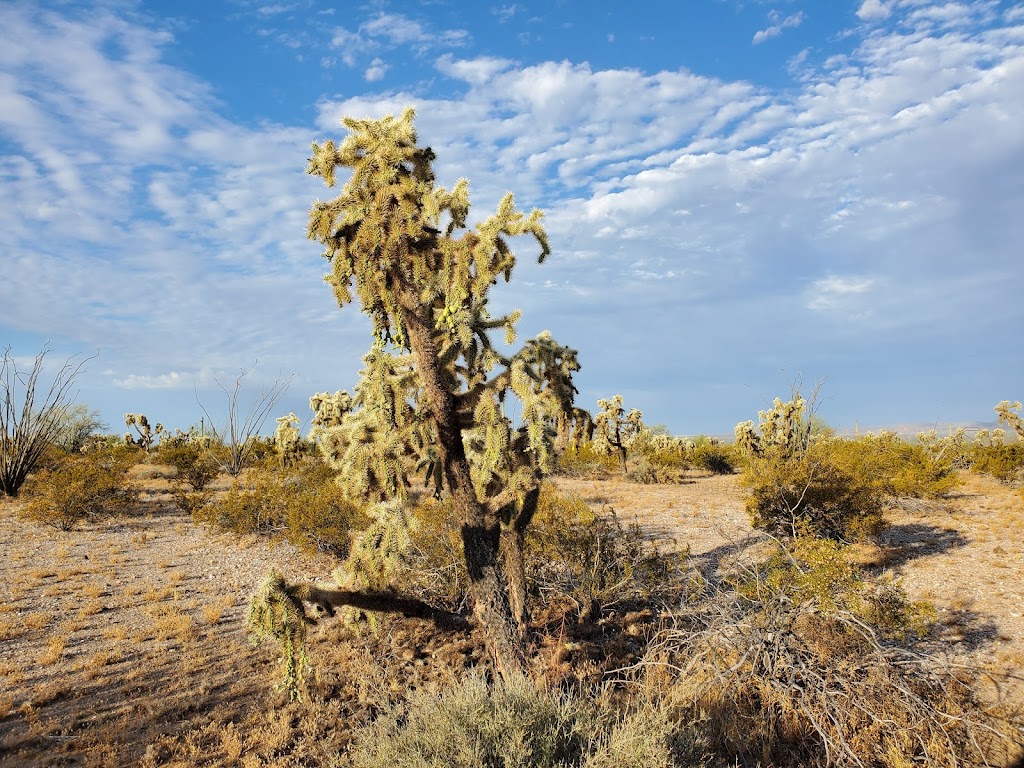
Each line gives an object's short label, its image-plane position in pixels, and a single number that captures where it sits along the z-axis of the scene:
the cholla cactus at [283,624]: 3.98
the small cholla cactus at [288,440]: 21.78
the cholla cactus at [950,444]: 21.99
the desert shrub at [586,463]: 24.55
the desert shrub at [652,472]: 22.78
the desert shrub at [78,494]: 13.34
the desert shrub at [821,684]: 4.42
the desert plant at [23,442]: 16.33
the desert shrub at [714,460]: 27.83
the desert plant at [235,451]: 22.56
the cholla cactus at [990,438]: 23.47
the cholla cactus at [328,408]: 15.98
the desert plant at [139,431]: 32.25
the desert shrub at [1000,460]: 18.70
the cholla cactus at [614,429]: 24.50
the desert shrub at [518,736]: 3.30
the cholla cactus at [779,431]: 15.45
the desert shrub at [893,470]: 12.62
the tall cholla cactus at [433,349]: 4.74
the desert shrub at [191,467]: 17.83
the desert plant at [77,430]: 27.70
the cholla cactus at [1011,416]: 21.31
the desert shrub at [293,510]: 10.86
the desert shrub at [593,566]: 7.21
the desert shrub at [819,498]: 10.84
